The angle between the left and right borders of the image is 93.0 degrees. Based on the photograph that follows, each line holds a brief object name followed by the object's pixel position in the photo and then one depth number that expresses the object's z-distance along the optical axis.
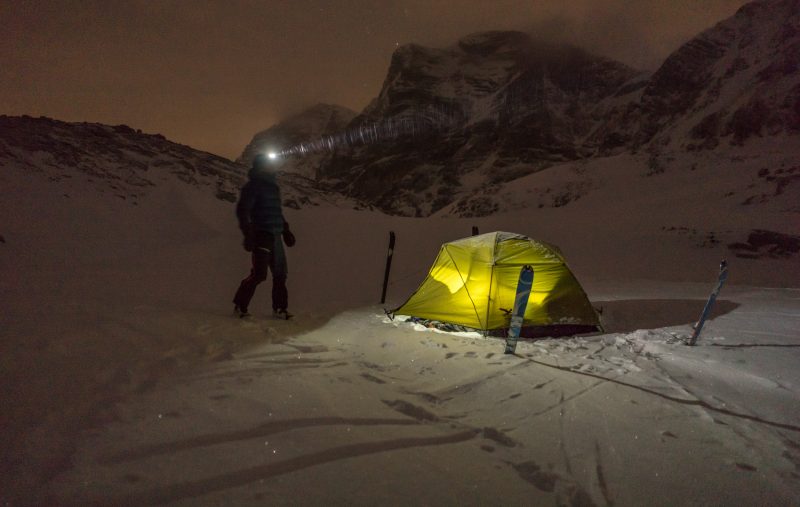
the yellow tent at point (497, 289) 5.75
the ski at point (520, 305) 4.37
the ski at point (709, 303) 4.80
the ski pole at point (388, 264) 8.21
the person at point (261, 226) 5.44
